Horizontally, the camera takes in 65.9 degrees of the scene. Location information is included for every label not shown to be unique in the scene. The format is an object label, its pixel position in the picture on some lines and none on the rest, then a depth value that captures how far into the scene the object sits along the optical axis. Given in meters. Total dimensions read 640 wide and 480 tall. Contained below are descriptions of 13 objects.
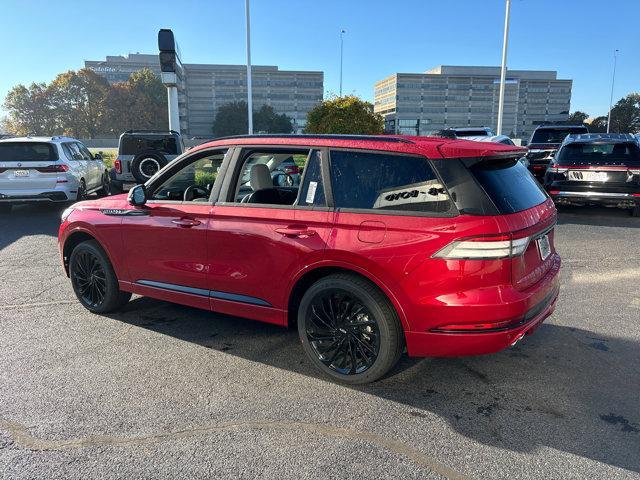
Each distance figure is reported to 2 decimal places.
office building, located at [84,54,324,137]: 118.31
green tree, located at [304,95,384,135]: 25.23
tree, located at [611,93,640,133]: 88.56
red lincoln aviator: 2.95
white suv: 10.57
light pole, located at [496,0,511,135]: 26.61
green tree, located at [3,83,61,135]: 83.50
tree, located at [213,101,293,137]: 105.25
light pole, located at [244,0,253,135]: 28.83
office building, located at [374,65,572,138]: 120.19
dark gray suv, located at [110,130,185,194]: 11.85
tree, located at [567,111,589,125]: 99.86
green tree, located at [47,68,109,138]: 84.19
